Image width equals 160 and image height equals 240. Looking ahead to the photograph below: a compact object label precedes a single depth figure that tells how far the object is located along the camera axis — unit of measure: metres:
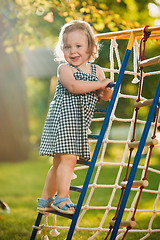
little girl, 2.93
